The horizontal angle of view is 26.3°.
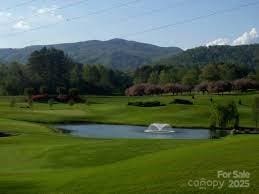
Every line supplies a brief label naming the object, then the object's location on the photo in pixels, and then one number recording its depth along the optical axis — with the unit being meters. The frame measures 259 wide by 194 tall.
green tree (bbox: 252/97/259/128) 102.50
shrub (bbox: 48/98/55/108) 145.45
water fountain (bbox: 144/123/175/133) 92.75
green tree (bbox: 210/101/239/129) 100.75
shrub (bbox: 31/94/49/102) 164.12
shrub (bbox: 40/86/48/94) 184.34
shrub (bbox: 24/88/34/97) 165.36
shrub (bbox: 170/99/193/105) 137.61
